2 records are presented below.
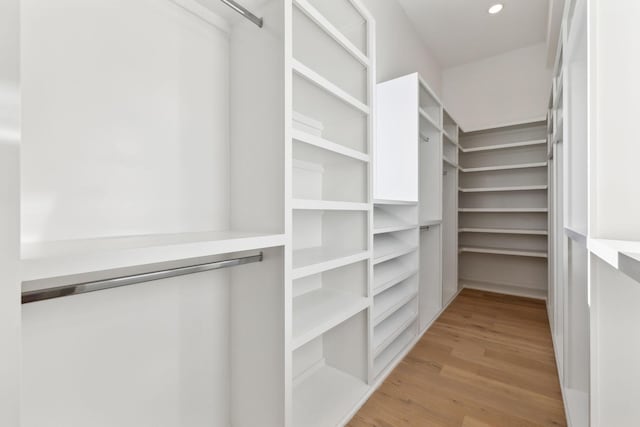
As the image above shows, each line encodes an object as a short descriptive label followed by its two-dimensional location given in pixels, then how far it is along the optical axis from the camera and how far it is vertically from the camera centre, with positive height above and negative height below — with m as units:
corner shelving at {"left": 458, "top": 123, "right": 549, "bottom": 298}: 3.19 +0.05
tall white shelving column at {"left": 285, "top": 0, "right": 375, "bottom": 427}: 1.31 +0.00
